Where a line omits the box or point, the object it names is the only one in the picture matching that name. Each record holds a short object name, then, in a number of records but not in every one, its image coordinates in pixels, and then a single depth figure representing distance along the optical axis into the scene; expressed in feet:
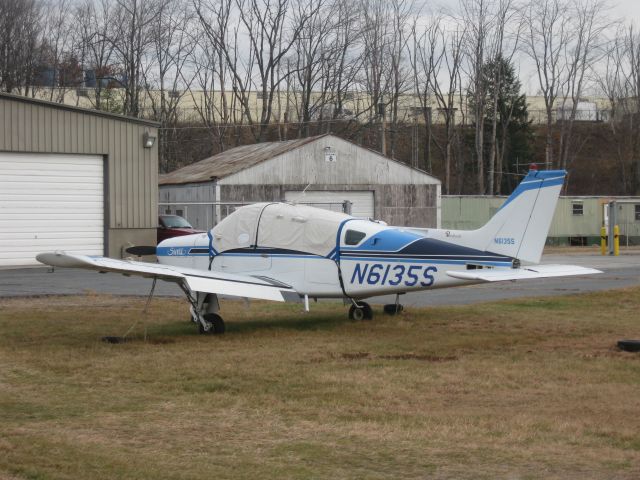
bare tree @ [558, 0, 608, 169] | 215.92
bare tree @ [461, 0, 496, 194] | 210.59
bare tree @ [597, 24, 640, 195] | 234.17
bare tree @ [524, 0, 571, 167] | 216.13
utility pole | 184.53
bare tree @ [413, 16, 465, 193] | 215.10
